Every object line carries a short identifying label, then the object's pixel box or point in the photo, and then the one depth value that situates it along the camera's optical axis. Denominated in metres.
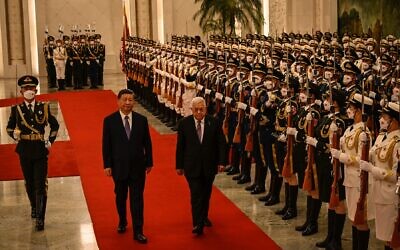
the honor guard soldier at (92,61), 26.58
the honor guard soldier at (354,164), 7.44
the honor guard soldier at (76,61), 26.36
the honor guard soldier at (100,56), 26.99
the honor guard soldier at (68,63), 26.37
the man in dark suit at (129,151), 8.42
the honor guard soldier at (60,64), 25.95
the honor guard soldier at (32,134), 9.08
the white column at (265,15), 30.51
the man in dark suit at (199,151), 8.58
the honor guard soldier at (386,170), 6.88
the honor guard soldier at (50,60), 26.86
